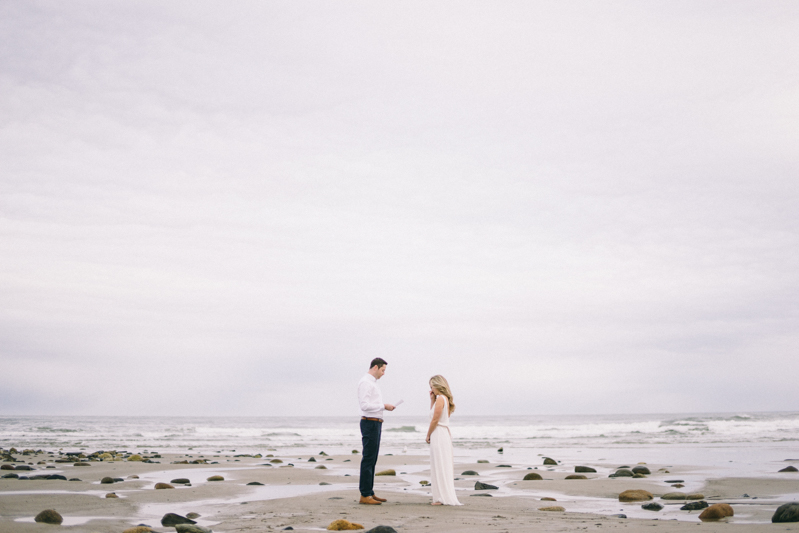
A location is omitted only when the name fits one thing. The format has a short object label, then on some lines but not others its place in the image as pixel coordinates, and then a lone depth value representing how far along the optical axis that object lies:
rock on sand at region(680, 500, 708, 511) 8.44
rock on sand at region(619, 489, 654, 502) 9.98
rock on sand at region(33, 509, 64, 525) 7.05
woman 9.11
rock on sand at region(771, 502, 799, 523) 6.57
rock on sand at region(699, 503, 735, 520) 7.38
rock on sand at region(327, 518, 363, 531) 6.89
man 9.13
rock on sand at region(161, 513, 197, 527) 7.15
